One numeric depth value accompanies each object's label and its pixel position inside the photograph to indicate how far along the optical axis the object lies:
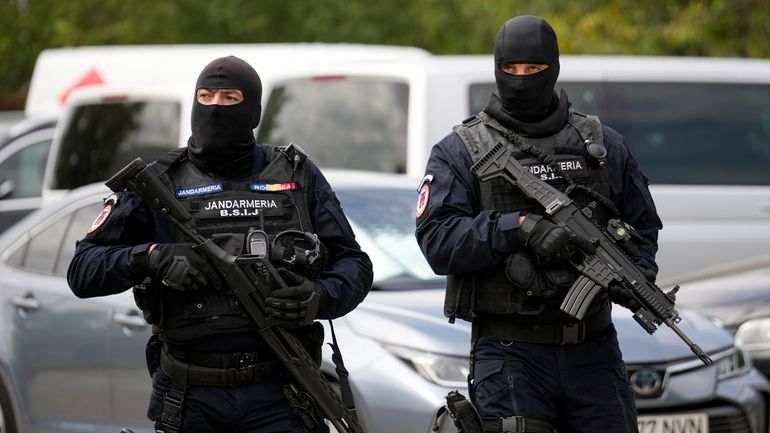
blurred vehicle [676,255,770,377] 16.81
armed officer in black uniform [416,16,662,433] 9.80
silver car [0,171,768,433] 12.36
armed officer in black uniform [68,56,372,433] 9.37
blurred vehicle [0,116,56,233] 24.86
